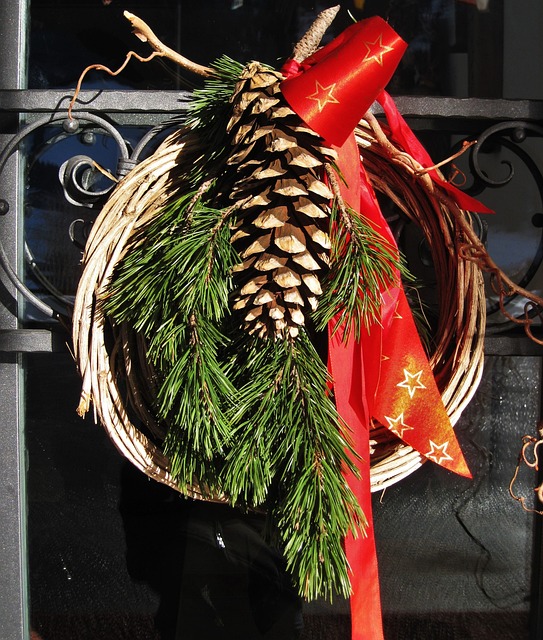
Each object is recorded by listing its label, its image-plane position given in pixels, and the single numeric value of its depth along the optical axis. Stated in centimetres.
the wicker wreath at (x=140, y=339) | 83
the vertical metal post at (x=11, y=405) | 106
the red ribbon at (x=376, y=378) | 79
